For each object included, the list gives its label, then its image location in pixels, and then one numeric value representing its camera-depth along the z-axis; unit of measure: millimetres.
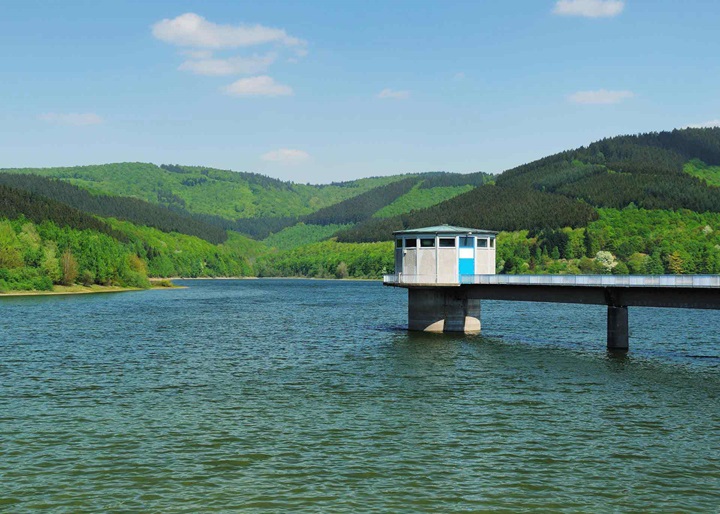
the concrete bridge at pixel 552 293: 69500
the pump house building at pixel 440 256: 89500
